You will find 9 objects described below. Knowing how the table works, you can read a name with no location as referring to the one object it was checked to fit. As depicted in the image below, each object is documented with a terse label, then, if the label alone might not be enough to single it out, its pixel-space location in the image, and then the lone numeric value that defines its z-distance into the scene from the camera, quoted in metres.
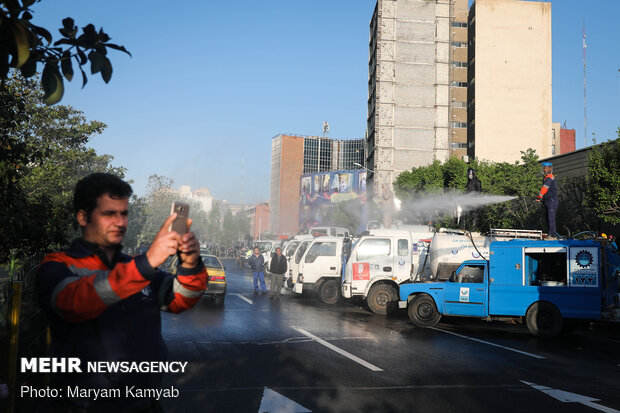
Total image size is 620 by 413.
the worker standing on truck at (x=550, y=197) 14.32
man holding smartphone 2.32
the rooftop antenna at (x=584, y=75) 33.69
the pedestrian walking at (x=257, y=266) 23.00
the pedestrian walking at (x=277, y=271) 21.20
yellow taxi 18.42
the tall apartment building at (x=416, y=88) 70.44
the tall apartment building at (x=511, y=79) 64.94
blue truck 12.87
